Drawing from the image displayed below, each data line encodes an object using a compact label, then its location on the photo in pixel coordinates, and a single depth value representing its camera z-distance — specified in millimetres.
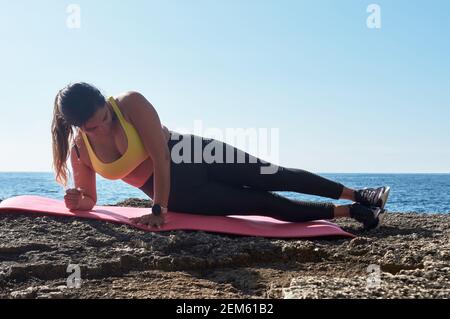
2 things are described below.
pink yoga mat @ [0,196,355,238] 3146
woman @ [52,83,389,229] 3154
